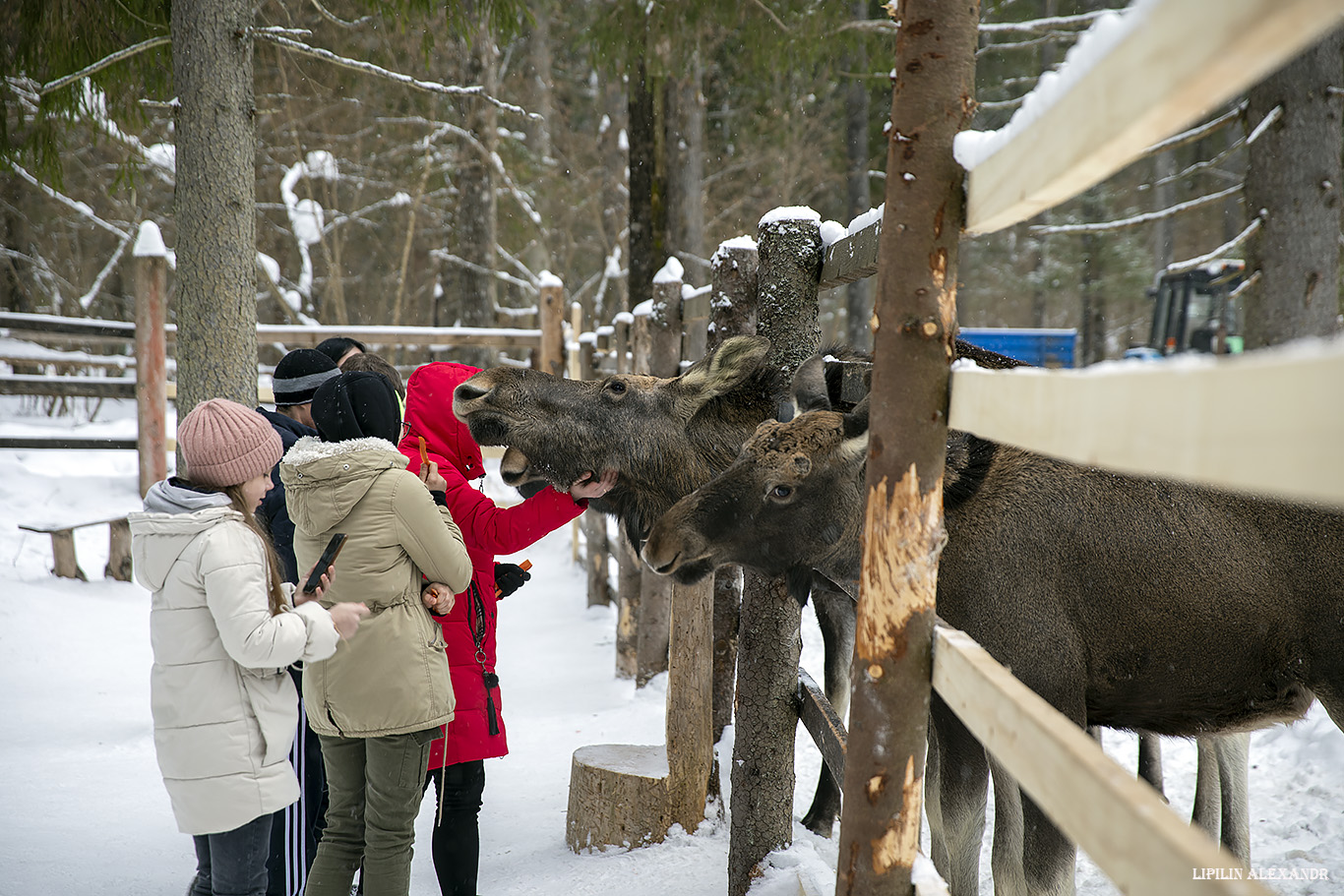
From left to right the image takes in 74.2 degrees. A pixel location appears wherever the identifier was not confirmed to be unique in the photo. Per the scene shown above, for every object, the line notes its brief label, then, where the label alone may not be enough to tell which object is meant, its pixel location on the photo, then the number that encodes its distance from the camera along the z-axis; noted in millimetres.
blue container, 19812
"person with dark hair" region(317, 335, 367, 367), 4328
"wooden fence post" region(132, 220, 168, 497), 8945
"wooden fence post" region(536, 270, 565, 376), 8797
